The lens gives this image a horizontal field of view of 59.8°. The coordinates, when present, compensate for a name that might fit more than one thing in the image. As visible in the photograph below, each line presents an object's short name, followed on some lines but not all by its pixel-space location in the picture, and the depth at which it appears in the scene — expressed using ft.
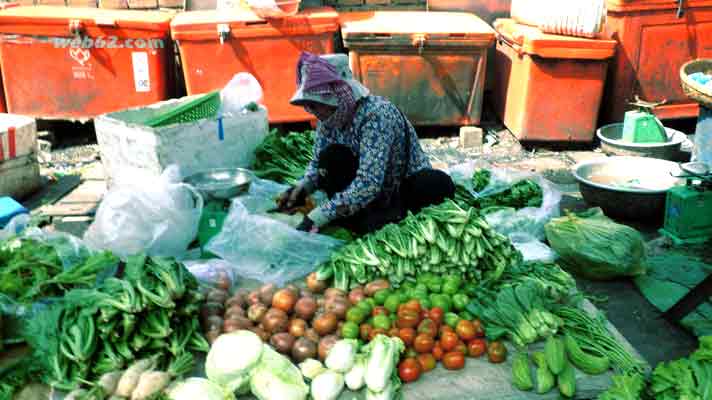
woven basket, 16.90
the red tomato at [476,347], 8.62
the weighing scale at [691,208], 14.35
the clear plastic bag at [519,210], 14.92
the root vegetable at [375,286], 9.71
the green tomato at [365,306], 9.08
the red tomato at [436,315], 8.91
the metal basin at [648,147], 19.13
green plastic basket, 15.35
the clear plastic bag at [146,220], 11.69
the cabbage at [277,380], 7.70
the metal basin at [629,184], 15.52
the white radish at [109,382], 7.64
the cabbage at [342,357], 8.07
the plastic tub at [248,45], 20.86
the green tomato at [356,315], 8.95
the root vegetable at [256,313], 9.20
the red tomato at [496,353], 8.52
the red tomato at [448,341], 8.56
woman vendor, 11.37
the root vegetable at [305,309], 9.24
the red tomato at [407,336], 8.55
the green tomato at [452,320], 8.90
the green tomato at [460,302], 9.28
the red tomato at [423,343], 8.47
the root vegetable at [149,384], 7.57
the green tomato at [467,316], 9.04
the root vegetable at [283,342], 8.71
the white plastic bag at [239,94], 17.35
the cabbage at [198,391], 7.57
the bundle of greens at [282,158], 16.57
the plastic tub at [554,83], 20.18
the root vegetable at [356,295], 9.53
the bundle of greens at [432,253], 9.97
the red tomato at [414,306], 8.94
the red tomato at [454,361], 8.37
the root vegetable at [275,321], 8.95
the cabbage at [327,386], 7.83
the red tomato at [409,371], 8.16
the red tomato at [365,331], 8.79
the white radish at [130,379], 7.63
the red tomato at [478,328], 8.80
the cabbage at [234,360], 7.88
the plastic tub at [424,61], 21.15
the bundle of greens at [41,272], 9.11
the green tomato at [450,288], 9.55
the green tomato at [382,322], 8.77
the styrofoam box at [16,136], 17.26
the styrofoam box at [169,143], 14.79
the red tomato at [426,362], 8.38
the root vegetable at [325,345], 8.51
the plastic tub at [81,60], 20.98
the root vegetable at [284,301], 9.33
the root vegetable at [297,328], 8.91
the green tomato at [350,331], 8.71
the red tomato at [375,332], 8.70
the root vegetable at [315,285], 10.38
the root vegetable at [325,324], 8.91
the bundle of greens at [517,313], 8.65
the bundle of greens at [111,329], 7.91
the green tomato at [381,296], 9.45
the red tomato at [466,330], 8.69
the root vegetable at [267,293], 9.61
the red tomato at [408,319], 8.73
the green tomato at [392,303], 9.16
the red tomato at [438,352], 8.55
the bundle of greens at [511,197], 16.12
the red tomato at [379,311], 9.04
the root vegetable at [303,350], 8.59
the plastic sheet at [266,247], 11.40
